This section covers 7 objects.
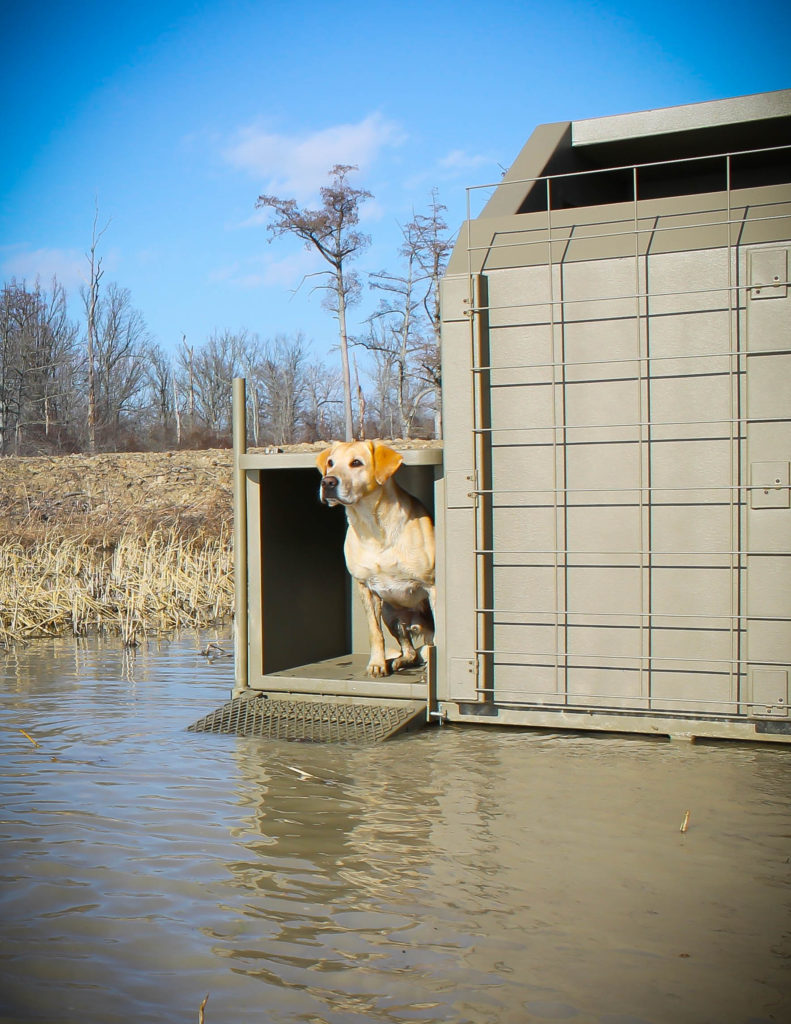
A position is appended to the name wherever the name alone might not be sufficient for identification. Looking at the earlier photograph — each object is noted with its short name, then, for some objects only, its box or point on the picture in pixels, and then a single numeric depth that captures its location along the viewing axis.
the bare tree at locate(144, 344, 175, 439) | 46.41
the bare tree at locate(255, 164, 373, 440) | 29.14
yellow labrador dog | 5.71
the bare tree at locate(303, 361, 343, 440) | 42.12
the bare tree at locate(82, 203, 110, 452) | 37.31
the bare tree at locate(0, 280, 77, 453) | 37.44
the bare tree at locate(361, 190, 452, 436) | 28.66
